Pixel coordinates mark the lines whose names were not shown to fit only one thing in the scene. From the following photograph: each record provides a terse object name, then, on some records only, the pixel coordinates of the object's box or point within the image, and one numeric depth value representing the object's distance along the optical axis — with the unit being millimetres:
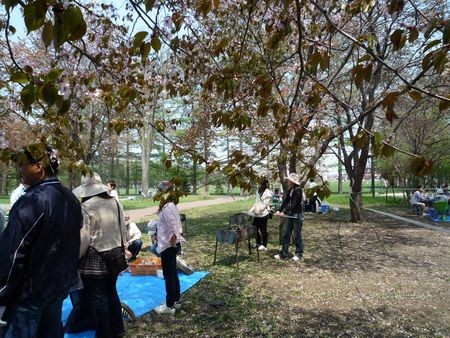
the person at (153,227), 6991
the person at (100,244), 3430
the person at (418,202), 15860
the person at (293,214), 7488
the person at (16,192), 5301
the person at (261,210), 8461
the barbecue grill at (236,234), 7102
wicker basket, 6484
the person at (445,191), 17967
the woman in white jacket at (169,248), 4539
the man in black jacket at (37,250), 2273
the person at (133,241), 6095
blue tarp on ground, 5031
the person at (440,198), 14086
